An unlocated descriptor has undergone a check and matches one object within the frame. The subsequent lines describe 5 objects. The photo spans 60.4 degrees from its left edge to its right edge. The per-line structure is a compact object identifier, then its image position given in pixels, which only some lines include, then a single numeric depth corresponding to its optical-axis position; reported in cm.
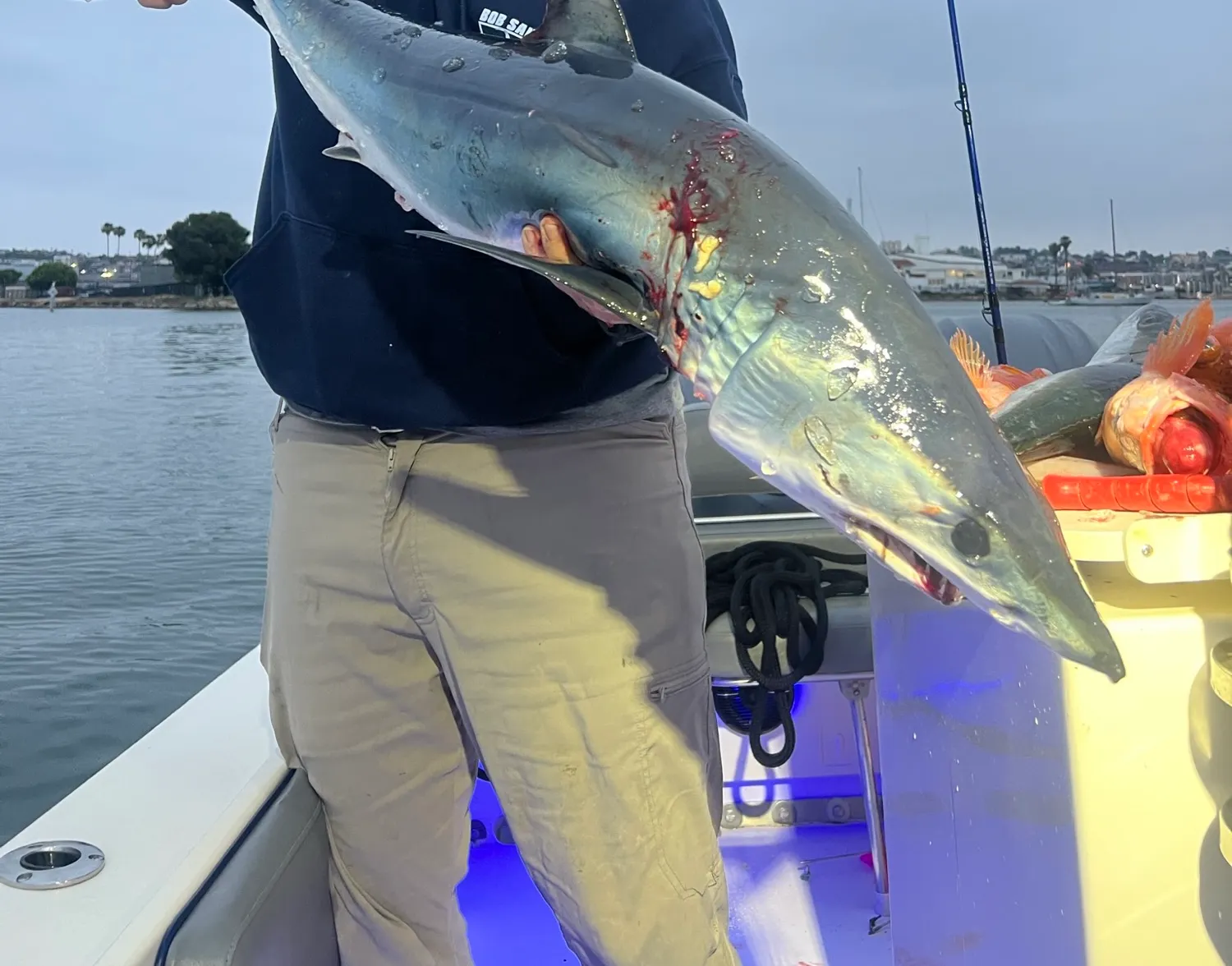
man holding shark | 158
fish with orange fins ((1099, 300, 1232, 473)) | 137
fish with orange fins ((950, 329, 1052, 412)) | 192
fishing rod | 348
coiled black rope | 271
